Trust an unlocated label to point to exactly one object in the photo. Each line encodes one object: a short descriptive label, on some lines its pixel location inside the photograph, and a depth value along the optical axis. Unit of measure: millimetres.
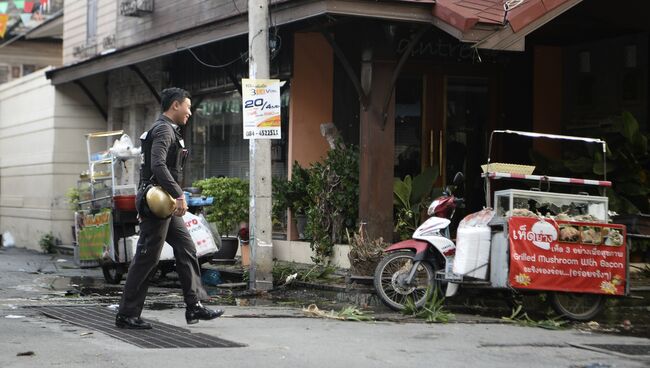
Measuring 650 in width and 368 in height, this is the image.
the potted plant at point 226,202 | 15812
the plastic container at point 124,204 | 13039
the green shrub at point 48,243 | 22641
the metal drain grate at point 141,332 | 7508
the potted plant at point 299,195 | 14703
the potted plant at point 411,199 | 13094
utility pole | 12227
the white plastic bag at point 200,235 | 12656
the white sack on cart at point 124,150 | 13836
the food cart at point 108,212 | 13141
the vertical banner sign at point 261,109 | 12172
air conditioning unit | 19031
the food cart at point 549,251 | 9805
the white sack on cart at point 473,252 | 9977
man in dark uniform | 8180
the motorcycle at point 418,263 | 10477
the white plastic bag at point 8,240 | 25553
